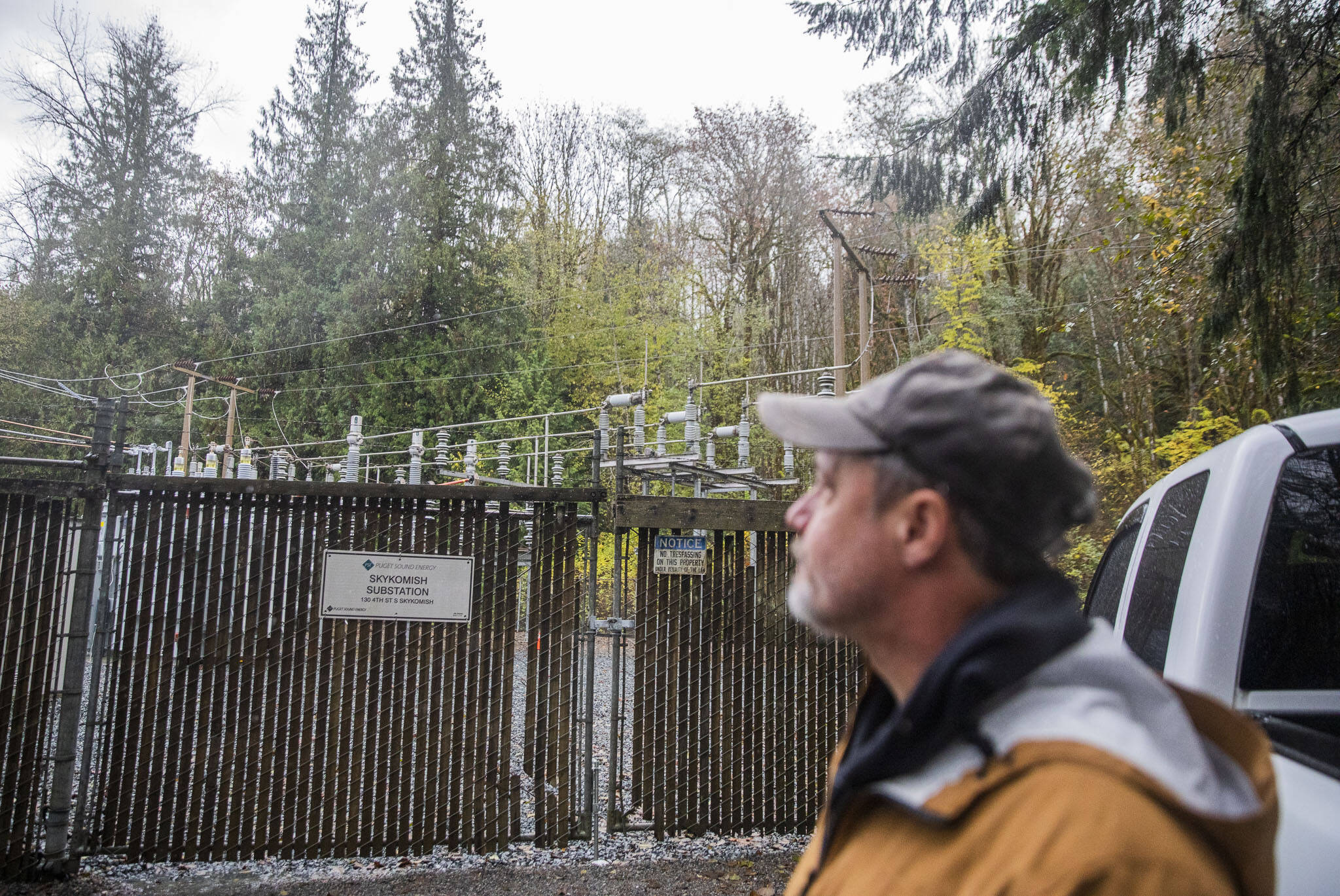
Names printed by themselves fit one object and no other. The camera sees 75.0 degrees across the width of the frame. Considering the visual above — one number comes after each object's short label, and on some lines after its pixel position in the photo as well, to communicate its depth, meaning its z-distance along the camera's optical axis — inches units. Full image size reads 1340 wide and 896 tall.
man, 32.2
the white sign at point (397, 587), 220.2
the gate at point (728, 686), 235.0
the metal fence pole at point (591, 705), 224.5
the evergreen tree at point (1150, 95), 215.6
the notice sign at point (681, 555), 237.9
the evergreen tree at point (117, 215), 1409.9
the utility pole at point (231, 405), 897.5
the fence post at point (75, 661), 201.5
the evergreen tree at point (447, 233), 1263.5
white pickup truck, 91.3
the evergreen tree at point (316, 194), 1368.1
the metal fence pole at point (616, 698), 229.1
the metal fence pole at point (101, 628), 203.5
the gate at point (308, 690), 209.3
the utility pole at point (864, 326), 691.4
